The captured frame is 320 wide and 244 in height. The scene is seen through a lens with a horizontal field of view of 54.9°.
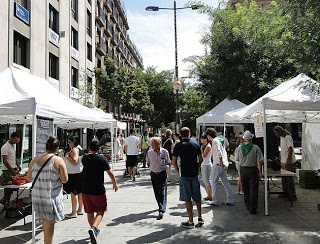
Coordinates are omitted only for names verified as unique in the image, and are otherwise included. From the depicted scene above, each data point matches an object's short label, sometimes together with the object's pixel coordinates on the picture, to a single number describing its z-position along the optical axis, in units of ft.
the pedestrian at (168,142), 37.62
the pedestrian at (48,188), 14.61
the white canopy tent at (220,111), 45.52
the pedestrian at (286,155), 26.00
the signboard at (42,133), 19.04
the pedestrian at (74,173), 21.41
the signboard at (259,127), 26.90
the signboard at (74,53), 74.02
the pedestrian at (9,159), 22.07
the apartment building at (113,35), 104.81
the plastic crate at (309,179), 31.86
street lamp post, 54.14
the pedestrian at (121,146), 68.77
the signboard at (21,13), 46.68
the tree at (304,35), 18.21
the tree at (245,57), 42.09
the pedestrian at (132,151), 37.73
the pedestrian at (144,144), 50.06
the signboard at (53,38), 60.95
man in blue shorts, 19.42
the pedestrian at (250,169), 22.13
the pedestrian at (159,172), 21.54
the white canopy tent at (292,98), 21.47
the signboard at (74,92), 72.64
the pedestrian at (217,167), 24.79
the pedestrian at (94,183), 16.71
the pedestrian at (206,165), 24.90
